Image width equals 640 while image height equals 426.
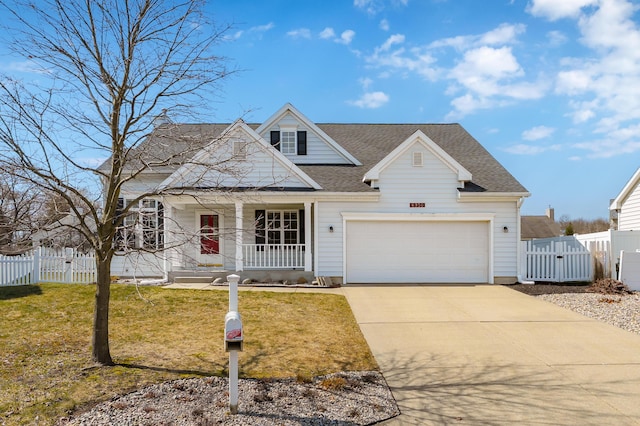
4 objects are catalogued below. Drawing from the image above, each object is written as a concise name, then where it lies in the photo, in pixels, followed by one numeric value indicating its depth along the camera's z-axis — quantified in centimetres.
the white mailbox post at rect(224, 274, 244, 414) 479
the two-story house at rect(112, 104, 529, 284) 1561
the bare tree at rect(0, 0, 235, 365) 612
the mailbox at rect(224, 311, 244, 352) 478
